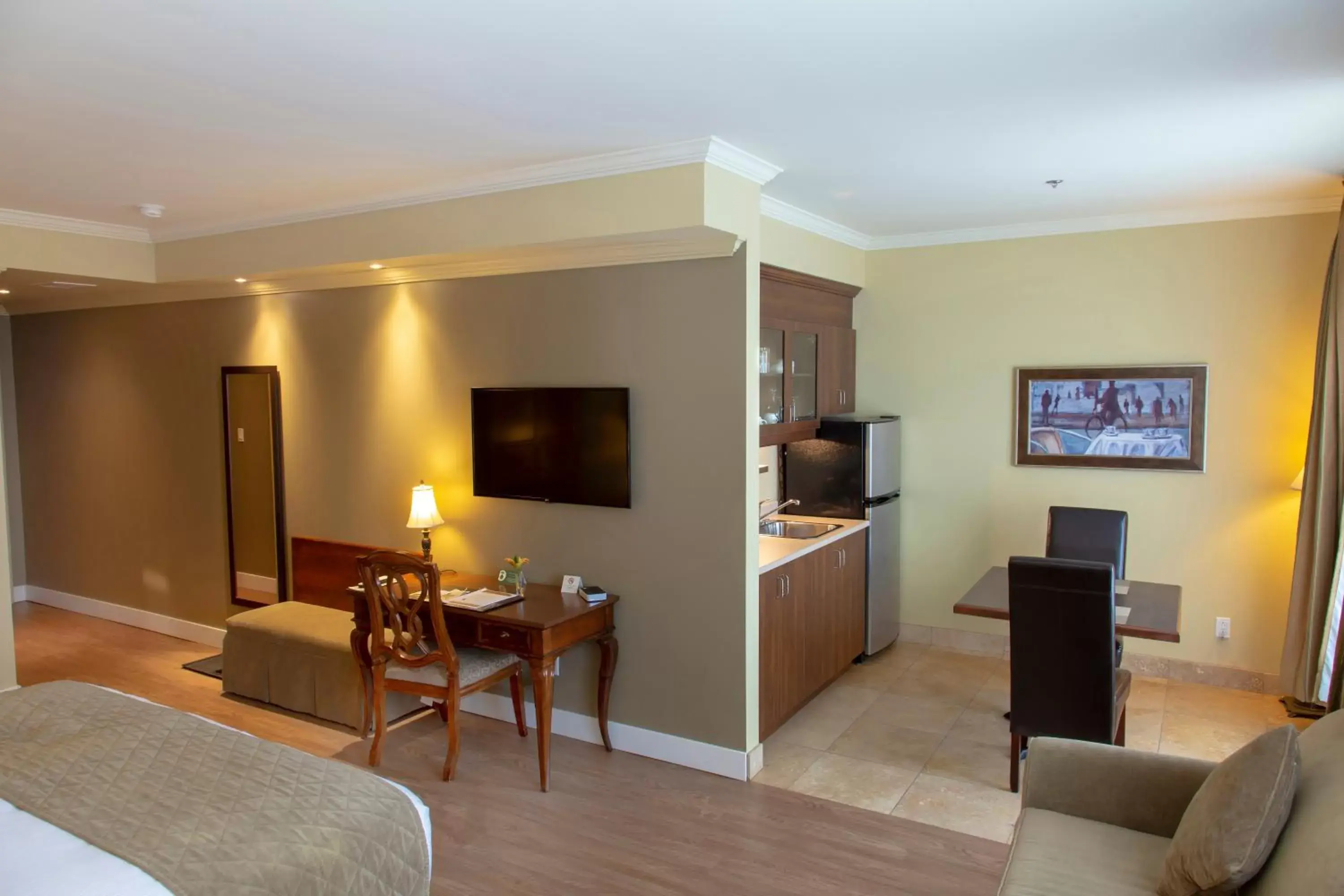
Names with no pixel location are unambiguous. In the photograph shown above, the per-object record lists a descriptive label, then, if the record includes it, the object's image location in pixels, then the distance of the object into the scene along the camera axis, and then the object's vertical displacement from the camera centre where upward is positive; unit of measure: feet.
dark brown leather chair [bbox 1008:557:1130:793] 10.61 -3.23
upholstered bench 13.76 -4.37
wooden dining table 11.16 -3.03
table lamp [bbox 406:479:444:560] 13.94 -1.83
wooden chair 11.64 -3.53
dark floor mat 16.35 -5.16
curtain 13.00 -2.06
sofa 5.91 -3.69
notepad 12.06 -2.87
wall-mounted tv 12.60 -0.72
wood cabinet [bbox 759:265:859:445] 14.71 +0.81
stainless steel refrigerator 16.43 -1.71
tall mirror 16.70 -1.70
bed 6.43 -3.43
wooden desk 11.51 -3.26
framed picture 15.43 -0.42
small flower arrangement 12.88 -2.67
